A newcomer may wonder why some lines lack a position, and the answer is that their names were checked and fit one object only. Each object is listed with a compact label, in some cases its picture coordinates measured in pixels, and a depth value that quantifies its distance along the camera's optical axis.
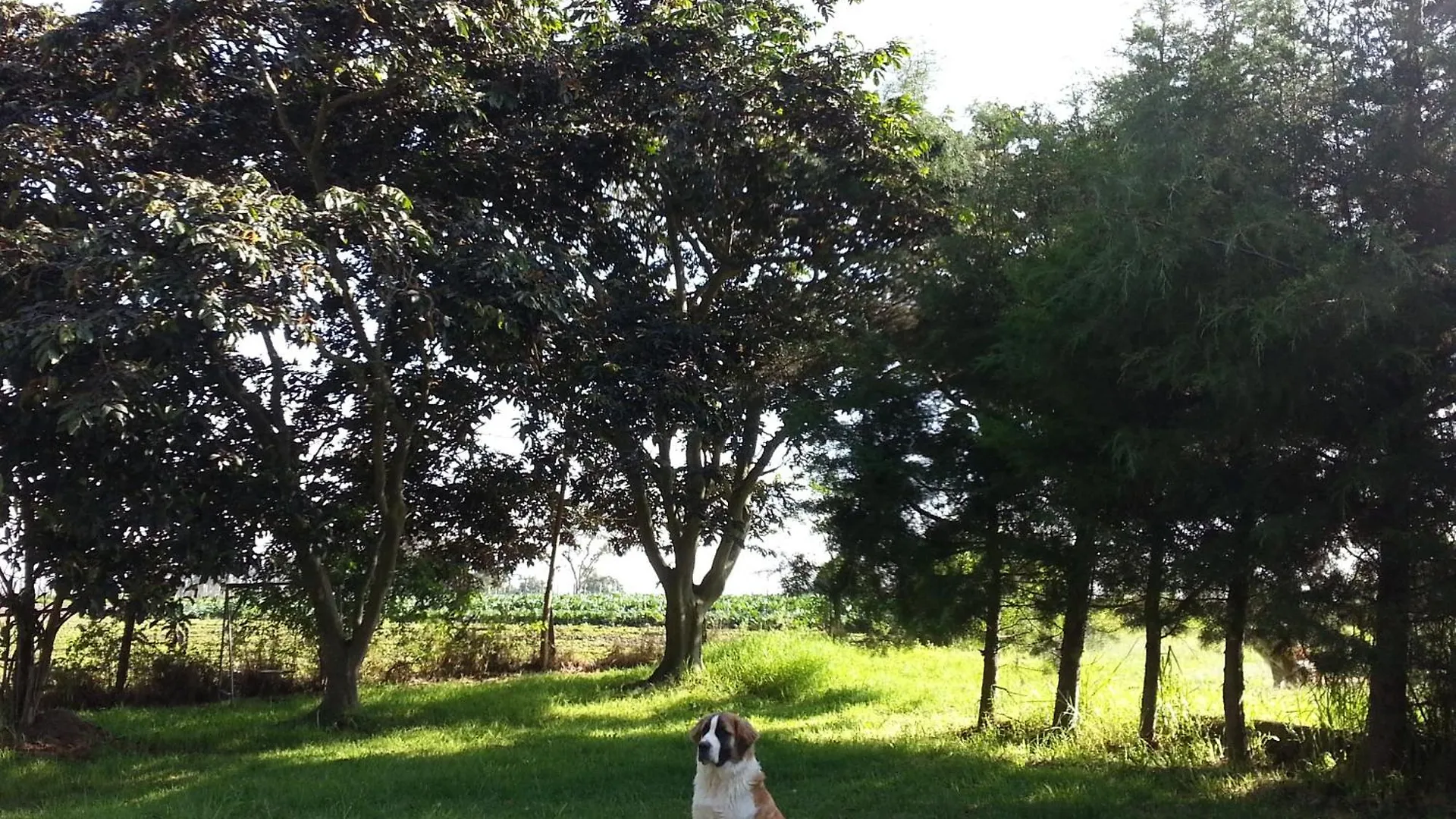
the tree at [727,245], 10.82
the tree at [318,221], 7.49
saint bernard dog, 5.06
